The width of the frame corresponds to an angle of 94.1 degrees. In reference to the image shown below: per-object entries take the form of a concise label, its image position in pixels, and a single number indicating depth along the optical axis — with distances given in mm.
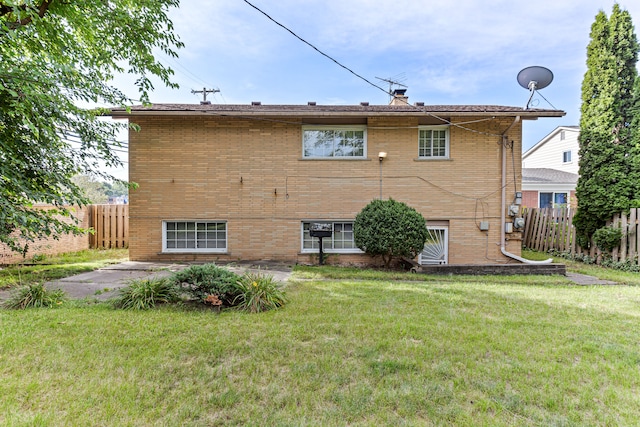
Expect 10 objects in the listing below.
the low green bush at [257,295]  4523
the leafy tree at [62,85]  4688
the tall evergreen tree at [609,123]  8578
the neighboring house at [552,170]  20500
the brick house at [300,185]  9414
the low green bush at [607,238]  8484
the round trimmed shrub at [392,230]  7820
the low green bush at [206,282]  4633
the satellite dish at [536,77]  8867
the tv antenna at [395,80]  12355
